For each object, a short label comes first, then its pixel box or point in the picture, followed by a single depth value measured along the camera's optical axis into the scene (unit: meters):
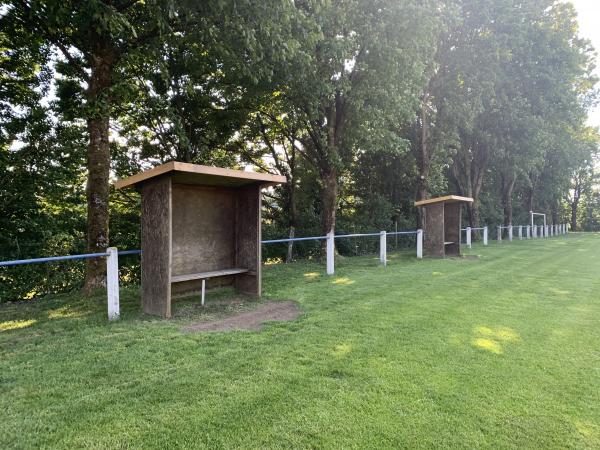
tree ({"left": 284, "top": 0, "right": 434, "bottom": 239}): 9.48
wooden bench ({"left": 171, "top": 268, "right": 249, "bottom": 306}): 5.46
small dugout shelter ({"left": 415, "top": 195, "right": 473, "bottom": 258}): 13.06
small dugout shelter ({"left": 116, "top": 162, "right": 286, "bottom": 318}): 5.14
